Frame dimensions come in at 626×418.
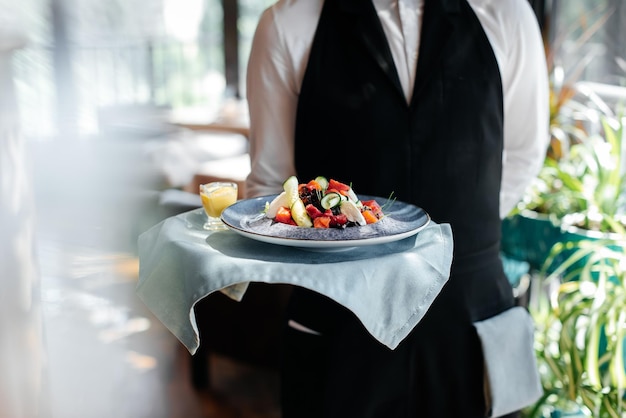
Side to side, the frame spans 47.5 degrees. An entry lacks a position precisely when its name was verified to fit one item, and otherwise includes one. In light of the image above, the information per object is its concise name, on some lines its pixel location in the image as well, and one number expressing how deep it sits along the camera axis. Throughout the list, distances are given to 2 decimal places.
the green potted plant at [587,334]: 1.91
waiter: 1.34
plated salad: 1.00
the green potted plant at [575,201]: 2.16
